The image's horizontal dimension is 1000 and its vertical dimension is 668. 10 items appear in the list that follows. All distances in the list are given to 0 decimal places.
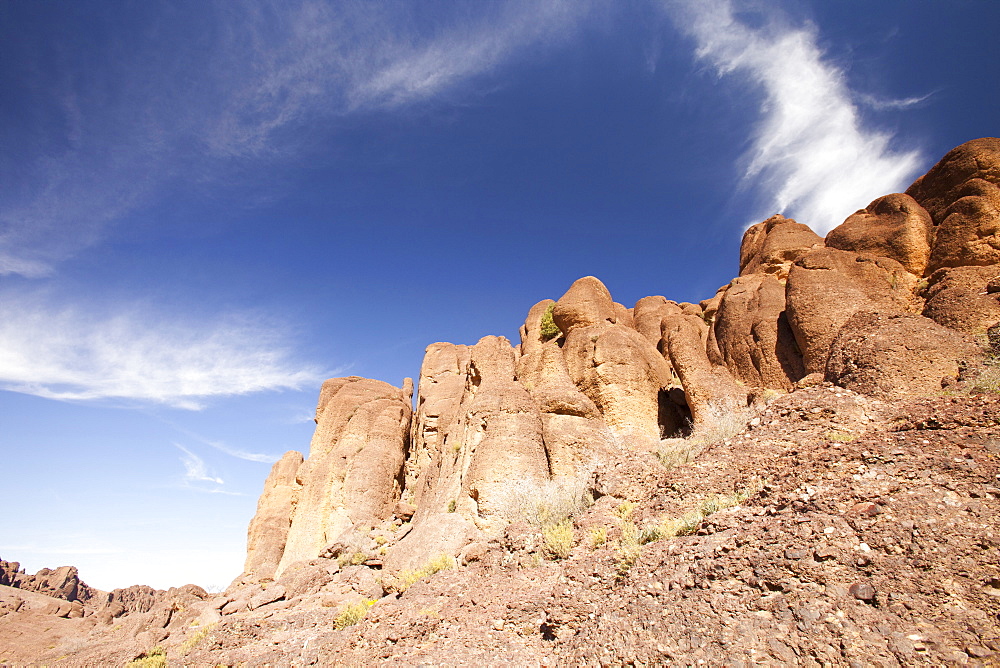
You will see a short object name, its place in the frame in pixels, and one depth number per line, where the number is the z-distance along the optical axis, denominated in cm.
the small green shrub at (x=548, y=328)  2554
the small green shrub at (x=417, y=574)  1176
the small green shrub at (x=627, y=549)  715
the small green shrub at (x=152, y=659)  1481
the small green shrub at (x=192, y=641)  1448
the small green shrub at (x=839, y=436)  884
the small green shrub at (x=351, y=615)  1149
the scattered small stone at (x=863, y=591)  471
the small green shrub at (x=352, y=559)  1612
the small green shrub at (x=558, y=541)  888
